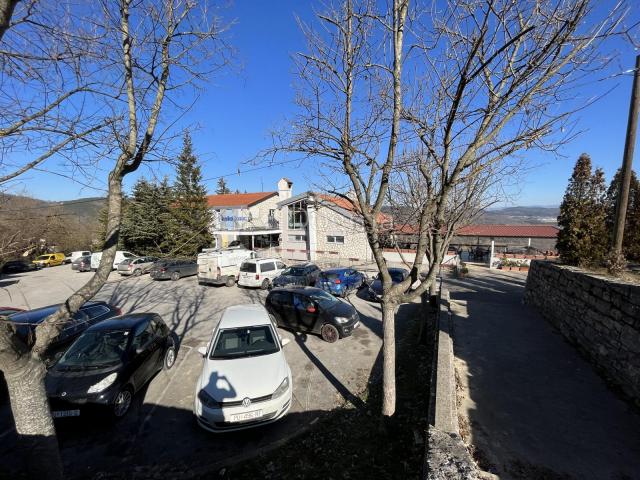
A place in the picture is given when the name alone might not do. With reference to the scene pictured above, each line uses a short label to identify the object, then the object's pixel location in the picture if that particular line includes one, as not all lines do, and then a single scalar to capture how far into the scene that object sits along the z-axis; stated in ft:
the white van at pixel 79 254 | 85.47
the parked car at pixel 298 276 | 50.85
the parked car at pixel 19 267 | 86.48
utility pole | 26.27
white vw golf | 15.14
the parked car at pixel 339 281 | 46.55
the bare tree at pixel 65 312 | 9.28
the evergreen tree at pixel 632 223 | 50.39
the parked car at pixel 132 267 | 70.13
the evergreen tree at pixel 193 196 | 86.24
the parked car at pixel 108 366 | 15.98
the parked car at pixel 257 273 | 52.21
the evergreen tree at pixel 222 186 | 198.29
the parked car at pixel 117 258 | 74.87
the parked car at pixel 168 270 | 62.95
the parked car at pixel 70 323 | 23.63
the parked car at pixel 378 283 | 43.85
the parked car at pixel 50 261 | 95.14
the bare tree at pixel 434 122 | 10.53
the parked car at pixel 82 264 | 80.48
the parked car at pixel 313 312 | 28.55
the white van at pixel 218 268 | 54.60
